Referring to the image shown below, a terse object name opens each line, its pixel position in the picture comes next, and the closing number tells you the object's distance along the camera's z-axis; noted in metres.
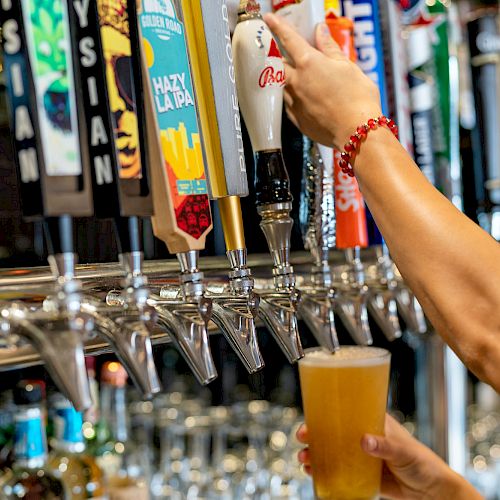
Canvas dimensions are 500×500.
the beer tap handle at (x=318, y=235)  1.20
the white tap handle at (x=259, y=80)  1.07
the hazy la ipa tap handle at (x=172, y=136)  0.88
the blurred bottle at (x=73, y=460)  1.39
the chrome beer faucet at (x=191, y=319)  0.92
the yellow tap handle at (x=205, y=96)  1.00
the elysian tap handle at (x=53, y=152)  0.75
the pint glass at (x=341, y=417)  1.21
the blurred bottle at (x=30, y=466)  1.26
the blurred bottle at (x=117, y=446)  1.47
